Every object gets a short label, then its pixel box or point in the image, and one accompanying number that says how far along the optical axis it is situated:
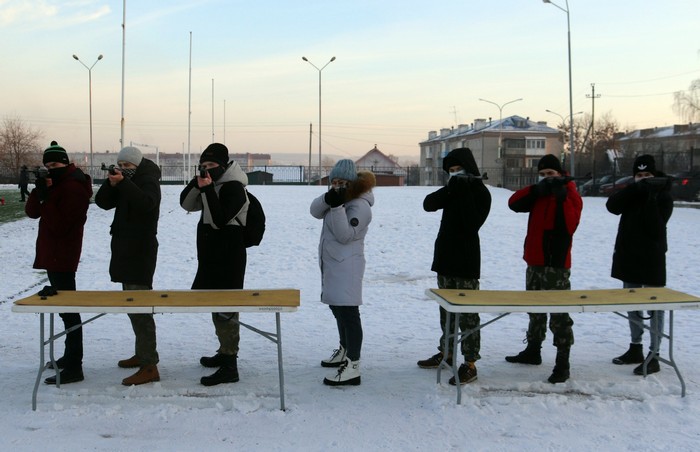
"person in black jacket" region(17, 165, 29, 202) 23.82
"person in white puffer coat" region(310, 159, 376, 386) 4.66
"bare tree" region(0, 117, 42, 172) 65.00
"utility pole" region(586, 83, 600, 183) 60.97
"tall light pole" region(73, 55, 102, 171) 37.53
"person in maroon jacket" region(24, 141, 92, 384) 4.74
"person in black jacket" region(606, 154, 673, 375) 5.18
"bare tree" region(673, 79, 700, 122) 50.88
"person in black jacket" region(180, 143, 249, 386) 4.59
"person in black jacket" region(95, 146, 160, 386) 4.61
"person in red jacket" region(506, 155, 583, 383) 4.79
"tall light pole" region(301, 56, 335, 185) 37.94
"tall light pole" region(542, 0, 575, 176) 29.05
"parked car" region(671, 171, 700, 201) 24.80
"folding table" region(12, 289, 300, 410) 4.05
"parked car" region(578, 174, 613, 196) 31.06
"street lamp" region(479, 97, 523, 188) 64.97
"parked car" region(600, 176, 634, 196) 25.84
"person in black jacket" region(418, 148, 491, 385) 4.80
